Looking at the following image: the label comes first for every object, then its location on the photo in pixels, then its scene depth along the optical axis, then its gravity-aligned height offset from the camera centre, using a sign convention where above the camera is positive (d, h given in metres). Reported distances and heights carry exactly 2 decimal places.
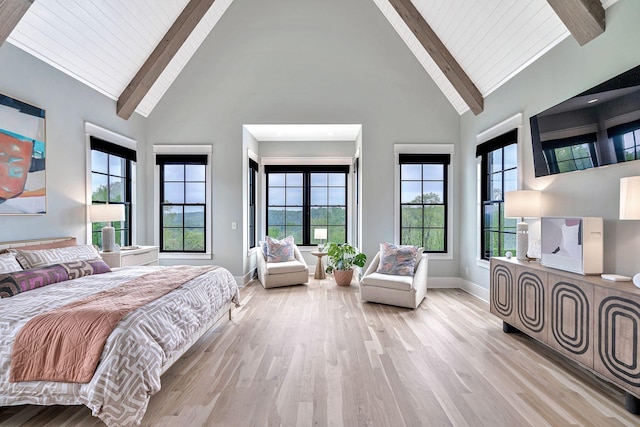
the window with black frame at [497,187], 4.14 +0.37
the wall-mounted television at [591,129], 2.44 +0.74
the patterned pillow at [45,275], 2.40 -0.52
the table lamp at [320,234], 6.35 -0.39
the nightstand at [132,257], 3.95 -0.55
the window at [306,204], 6.90 +0.21
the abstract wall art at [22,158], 3.06 +0.55
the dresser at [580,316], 2.07 -0.79
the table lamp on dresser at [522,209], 3.40 +0.06
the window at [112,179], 4.34 +0.50
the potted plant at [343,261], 5.45 -0.81
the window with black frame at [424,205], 5.62 +0.16
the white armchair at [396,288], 4.27 -0.99
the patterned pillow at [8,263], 2.64 -0.41
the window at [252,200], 6.22 +0.28
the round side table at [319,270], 6.19 -1.06
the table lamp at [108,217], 4.02 -0.04
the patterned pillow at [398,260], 4.59 -0.65
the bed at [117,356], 1.79 -0.85
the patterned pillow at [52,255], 2.92 -0.40
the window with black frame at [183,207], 5.60 +0.12
